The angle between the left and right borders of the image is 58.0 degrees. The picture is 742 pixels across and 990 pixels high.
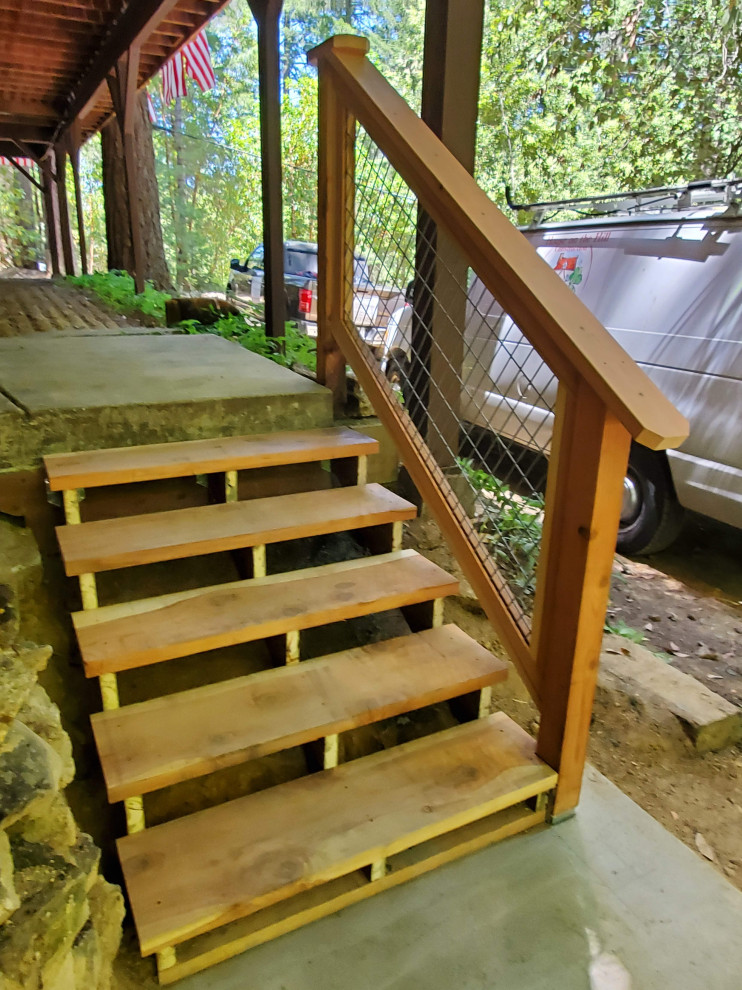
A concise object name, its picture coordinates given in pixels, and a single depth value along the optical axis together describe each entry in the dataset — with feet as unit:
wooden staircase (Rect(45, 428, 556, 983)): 4.93
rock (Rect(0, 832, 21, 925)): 3.13
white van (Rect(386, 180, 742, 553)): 11.73
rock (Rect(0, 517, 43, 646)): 6.15
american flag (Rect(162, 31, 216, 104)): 34.24
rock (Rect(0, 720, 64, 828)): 3.34
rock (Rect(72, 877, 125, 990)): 3.79
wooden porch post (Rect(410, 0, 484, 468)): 8.61
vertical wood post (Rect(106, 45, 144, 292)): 23.89
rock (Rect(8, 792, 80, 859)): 3.76
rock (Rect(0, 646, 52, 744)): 3.45
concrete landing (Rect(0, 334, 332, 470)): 7.13
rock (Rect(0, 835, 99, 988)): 3.20
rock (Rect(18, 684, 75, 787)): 4.16
